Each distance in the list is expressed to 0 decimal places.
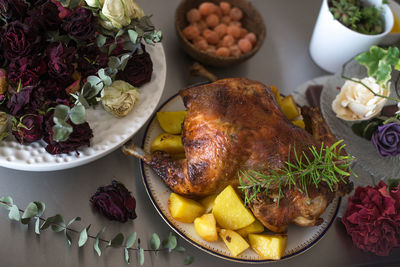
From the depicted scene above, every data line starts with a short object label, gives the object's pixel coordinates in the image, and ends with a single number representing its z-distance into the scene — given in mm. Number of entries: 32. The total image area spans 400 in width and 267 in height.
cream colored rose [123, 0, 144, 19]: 948
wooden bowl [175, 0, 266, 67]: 1208
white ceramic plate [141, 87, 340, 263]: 940
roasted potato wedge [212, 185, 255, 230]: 930
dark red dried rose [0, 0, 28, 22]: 851
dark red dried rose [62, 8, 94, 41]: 884
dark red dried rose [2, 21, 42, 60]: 843
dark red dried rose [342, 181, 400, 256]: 1014
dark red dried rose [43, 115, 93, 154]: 837
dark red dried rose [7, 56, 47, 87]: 855
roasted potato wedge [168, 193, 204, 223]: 946
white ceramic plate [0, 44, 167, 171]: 865
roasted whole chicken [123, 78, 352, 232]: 900
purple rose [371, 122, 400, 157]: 1066
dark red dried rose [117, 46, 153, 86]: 982
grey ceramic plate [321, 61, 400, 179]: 1114
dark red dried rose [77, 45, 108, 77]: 934
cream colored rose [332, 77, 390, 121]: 1106
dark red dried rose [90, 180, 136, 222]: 961
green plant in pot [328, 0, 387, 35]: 1268
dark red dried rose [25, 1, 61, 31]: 873
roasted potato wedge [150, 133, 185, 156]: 1046
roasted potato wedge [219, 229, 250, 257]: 934
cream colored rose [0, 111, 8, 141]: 852
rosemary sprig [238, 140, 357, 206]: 874
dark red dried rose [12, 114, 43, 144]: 834
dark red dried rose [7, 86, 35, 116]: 838
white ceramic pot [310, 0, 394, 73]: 1242
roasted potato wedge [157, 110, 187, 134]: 1081
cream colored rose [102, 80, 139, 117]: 926
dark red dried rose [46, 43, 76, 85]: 863
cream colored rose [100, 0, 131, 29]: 892
